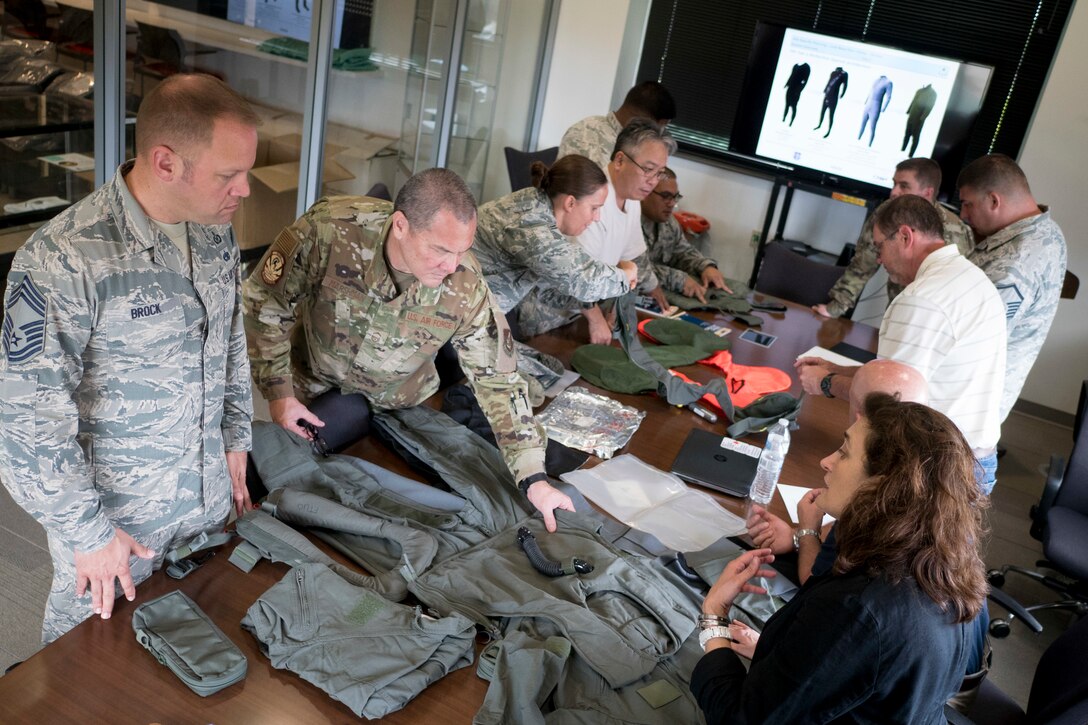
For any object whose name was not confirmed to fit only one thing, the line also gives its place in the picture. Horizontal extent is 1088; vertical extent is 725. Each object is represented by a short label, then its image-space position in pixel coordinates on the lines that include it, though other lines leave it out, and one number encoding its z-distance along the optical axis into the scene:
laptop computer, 2.41
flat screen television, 5.49
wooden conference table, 1.37
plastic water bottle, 2.40
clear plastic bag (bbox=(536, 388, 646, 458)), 2.51
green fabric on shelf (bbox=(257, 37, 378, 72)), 4.43
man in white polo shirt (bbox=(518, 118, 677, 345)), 3.27
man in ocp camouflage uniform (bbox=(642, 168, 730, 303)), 4.12
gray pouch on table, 1.43
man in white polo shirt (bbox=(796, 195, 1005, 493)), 2.59
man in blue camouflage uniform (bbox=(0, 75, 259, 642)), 1.43
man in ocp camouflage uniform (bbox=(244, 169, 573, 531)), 2.20
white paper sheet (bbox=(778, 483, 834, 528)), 2.36
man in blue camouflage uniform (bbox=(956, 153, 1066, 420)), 3.35
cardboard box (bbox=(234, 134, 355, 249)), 4.70
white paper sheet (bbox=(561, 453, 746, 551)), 2.18
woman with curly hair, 1.33
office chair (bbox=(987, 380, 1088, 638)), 3.15
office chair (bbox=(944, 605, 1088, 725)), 1.91
